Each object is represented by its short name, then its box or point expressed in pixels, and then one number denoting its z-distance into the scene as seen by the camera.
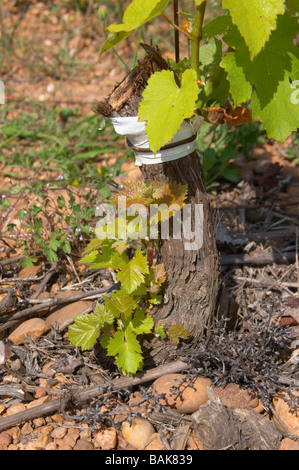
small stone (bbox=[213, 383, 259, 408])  1.44
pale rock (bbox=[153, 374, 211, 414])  1.44
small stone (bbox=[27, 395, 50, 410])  1.46
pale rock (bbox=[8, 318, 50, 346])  1.55
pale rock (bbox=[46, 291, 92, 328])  1.57
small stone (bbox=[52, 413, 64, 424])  1.45
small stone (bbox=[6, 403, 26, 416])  1.46
